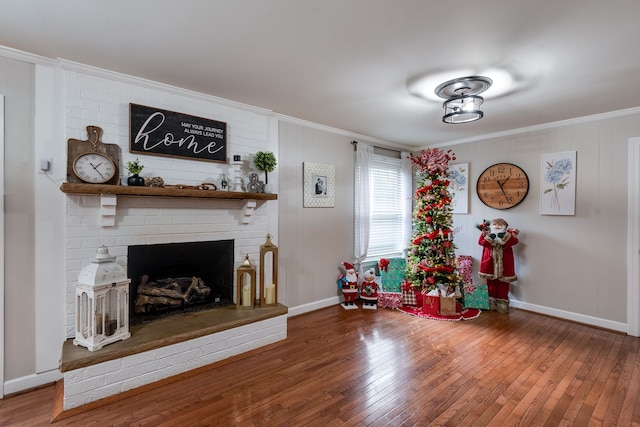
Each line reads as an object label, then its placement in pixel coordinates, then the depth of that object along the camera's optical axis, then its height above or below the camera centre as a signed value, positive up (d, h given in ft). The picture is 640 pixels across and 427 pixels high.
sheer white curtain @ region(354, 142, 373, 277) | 14.24 +0.25
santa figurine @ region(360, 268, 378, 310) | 13.34 -3.63
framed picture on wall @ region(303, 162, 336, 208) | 12.57 +1.07
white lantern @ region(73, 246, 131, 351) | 7.15 -2.32
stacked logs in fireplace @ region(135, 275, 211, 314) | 9.00 -2.66
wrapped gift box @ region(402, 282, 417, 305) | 13.39 -3.72
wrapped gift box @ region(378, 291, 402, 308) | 13.39 -3.99
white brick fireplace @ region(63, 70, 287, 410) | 7.41 -0.27
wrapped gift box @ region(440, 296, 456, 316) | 12.39 -3.90
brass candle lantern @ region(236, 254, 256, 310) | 9.91 -2.63
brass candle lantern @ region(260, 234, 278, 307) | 10.37 -2.43
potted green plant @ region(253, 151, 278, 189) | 10.41 +1.69
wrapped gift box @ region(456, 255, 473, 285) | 14.11 -2.74
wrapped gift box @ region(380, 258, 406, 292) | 13.83 -3.08
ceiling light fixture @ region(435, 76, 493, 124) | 8.12 +3.36
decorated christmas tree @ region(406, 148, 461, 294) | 12.37 -0.81
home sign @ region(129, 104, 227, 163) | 8.63 +2.30
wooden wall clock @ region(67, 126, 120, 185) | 7.65 +1.27
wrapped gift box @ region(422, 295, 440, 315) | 12.41 -3.88
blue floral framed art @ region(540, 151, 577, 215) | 11.83 +1.13
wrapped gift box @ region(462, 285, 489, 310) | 13.06 -3.73
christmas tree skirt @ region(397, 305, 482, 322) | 12.08 -4.28
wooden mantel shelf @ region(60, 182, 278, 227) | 7.27 +0.44
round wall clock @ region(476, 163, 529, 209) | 13.12 +1.16
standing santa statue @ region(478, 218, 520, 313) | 12.60 -2.16
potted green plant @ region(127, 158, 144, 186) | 8.14 +0.91
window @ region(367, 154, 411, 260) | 15.16 +0.13
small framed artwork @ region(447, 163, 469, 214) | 14.98 +1.22
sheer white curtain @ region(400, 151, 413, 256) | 16.47 +0.86
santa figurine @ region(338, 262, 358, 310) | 13.29 -3.35
